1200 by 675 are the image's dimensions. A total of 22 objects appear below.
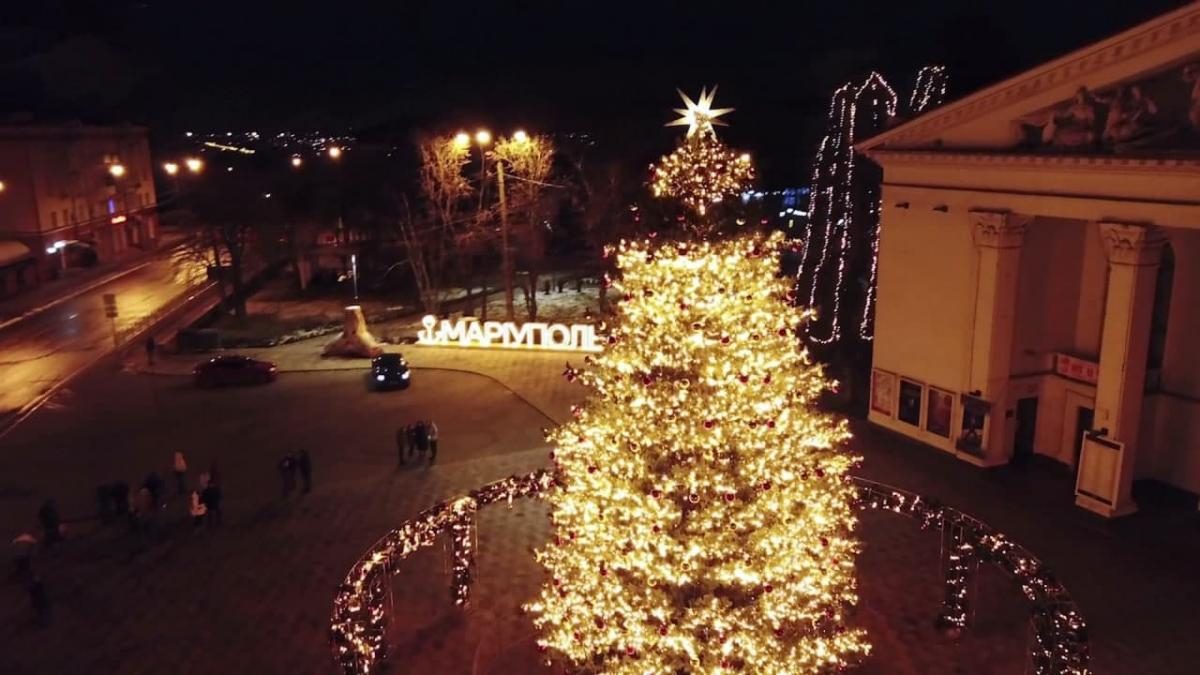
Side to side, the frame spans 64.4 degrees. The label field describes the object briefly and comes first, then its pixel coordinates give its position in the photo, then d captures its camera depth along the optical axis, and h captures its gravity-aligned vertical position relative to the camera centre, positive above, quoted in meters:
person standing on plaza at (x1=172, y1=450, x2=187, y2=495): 23.12 -7.40
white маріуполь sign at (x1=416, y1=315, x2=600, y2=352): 36.66 -6.84
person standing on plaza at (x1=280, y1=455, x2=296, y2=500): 22.59 -7.33
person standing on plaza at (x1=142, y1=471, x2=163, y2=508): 21.41 -7.18
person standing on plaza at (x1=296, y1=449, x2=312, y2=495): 22.86 -7.28
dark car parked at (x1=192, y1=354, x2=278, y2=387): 33.47 -7.29
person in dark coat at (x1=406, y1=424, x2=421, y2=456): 25.02 -7.21
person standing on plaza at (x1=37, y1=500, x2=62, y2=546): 19.94 -7.39
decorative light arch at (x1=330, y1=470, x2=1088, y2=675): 13.30 -6.61
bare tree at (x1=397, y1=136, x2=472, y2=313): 42.81 -2.74
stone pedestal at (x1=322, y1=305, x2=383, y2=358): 36.75 -6.91
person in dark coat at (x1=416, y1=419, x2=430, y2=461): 24.88 -7.13
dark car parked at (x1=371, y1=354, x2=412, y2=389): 32.31 -7.19
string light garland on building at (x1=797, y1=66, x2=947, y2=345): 31.08 -1.93
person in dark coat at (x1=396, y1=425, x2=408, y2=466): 24.65 -7.23
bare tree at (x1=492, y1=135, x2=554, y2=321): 42.06 -1.60
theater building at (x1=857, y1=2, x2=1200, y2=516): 18.42 -2.73
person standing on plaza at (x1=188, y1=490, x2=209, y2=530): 20.56 -7.42
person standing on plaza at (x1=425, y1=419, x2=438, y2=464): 24.83 -7.15
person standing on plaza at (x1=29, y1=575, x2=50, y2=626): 16.64 -7.53
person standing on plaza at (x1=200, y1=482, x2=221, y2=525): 20.81 -7.35
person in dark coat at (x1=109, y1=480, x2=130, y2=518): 21.00 -7.23
